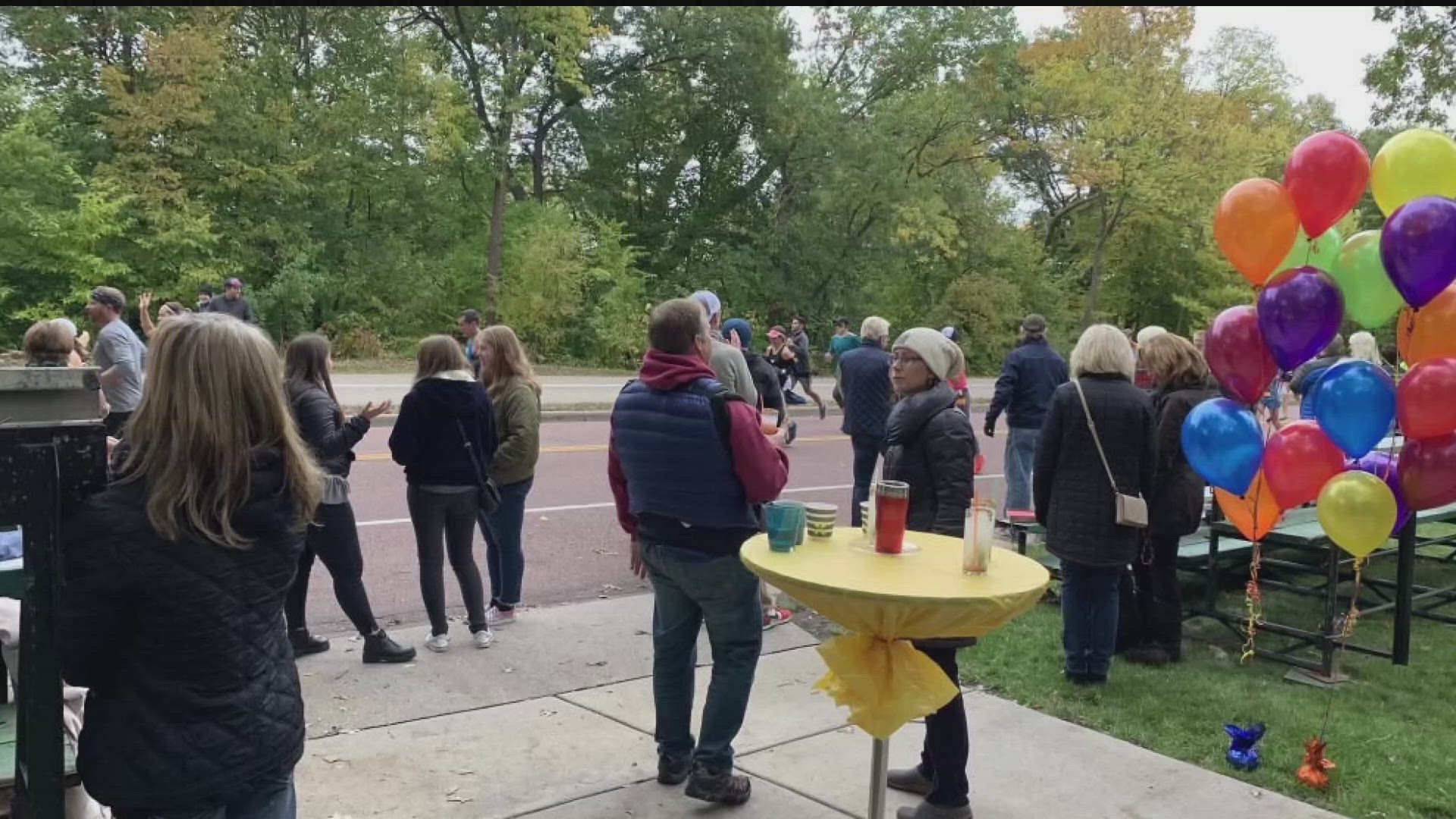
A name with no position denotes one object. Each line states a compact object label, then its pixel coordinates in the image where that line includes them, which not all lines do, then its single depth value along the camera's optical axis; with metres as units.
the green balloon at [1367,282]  4.39
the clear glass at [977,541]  3.07
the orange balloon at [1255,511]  4.71
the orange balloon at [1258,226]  4.47
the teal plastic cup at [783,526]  3.28
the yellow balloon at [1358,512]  4.22
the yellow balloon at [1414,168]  4.23
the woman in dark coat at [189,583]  2.06
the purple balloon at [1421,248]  3.93
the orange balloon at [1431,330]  4.16
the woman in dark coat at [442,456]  5.16
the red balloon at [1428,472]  4.16
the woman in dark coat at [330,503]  4.77
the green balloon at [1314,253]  4.66
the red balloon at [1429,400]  4.04
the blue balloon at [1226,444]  4.58
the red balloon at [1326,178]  4.35
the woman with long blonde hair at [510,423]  5.73
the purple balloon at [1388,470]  4.42
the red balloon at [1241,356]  4.49
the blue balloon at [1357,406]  4.26
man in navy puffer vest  3.61
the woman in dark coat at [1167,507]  5.47
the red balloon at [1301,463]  4.46
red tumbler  3.32
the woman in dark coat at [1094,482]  4.99
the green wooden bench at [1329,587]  5.38
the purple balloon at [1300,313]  4.27
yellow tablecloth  2.82
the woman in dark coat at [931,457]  3.77
